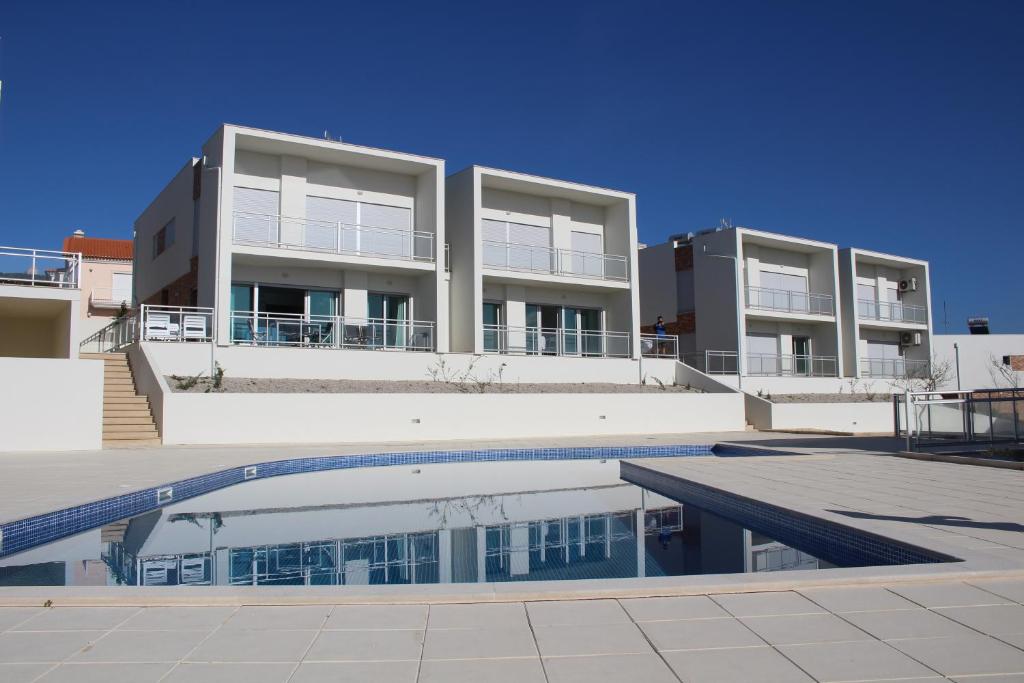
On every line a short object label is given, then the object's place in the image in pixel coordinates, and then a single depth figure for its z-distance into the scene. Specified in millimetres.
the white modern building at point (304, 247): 17562
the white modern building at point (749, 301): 26703
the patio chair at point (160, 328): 16375
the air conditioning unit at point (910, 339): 33188
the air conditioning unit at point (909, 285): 33375
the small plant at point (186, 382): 15055
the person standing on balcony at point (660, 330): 24744
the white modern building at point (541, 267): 21000
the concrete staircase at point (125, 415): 13812
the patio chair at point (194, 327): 16531
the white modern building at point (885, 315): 30656
